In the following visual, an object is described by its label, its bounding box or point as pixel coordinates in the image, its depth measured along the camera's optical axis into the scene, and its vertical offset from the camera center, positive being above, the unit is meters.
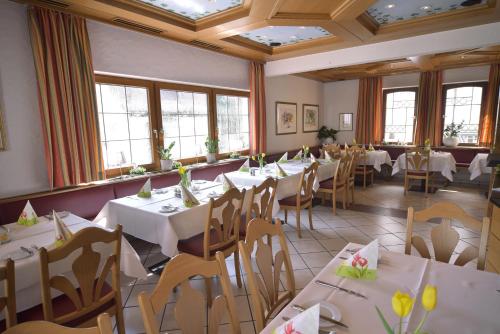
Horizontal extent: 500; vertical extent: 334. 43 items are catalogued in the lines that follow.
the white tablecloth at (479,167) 5.54 -0.84
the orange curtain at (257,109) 5.62 +0.36
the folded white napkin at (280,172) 3.89 -0.61
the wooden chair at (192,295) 1.07 -0.62
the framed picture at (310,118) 7.55 +0.22
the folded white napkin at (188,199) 2.56 -0.62
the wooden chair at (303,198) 3.64 -0.93
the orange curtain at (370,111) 7.46 +0.36
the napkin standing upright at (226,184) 2.96 -0.58
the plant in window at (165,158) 4.16 -0.41
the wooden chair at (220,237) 2.27 -0.93
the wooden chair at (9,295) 1.25 -0.72
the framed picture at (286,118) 6.55 +0.20
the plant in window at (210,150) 4.89 -0.37
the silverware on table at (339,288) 1.22 -0.70
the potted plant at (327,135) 8.07 -0.26
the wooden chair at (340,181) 4.39 -0.87
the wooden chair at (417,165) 5.52 -0.79
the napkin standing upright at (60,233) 1.81 -0.63
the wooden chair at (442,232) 1.65 -0.64
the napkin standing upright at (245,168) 4.23 -0.59
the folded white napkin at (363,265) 1.36 -0.67
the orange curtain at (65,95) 2.89 +0.38
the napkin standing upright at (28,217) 2.21 -0.65
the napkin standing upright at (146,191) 2.88 -0.61
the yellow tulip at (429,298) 0.68 -0.41
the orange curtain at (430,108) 6.64 +0.36
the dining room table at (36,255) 1.56 -0.71
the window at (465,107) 6.46 +0.36
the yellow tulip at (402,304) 0.67 -0.41
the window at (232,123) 5.29 +0.09
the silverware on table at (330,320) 1.04 -0.70
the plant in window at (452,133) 6.58 -0.23
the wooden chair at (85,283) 1.42 -0.79
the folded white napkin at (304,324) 0.90 -0.62
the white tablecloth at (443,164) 5.61 -0.78
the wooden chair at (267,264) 1.30 -0.68
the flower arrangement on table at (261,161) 4.26 -0.50
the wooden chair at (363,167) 6.27 -0.93
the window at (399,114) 7.21 +0.25
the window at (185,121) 4.39 +0.12
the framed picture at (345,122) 8.04 +0.09
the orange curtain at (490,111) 6.07 +0.24
